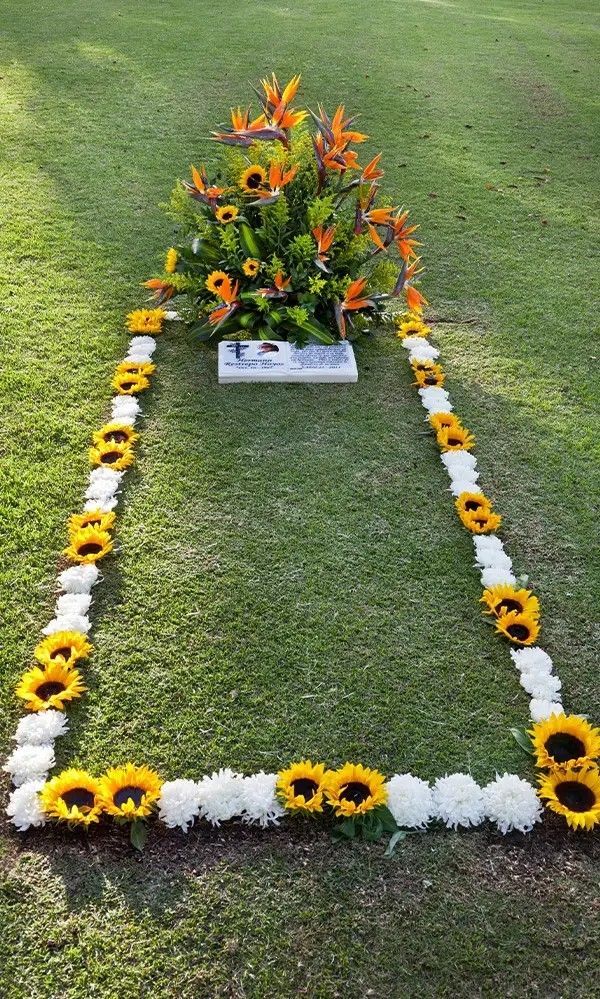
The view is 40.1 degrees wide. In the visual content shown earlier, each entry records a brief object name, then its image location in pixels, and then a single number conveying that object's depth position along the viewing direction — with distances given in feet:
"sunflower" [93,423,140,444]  10.01
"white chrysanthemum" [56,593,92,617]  7.75
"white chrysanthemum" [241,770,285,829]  6.20
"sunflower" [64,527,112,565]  8.41
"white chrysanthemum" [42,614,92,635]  7.56
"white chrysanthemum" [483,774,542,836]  6.27
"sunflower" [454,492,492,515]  9.23
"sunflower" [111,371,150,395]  10.89
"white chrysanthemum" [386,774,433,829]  6.23
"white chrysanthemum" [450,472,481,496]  9.53
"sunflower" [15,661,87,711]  6.91
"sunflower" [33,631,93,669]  7.23
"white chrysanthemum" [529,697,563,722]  7.06
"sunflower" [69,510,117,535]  8.69
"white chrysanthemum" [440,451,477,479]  9.78
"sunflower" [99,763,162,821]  6.13
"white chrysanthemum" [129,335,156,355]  11.76
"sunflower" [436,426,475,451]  10.21
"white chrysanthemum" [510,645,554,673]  7.47
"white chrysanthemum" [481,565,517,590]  8.30
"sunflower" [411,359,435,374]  11.62
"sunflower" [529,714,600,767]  6.64
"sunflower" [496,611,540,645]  7.72
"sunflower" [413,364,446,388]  11.35
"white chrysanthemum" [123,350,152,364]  11.47
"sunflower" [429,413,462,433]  10.48
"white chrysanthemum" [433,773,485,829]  6.28
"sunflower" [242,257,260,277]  11.57
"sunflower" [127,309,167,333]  12.17
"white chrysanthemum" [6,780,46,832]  6.11
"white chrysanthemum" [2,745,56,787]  6.40
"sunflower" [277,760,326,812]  6.22
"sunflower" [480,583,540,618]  7.97
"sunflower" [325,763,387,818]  6.21
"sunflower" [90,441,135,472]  9.63
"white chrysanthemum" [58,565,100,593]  8.00
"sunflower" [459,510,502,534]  8.94
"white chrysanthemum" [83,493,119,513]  8.97
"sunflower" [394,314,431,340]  12.51
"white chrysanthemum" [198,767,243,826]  6.20
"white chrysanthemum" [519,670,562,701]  7.24
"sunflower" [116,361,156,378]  11.23
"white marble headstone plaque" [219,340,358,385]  11.27
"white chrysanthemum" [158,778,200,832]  6.15
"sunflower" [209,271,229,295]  11.46
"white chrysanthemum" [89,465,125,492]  9.26
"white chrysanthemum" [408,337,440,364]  11.93
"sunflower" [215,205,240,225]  11.69
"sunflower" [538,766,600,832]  6.30
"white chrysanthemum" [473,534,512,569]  8.55
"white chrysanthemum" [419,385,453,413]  10.92
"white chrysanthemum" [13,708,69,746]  6.66
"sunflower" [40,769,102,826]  6.04
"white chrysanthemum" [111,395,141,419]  10.50
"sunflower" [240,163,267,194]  11.59
